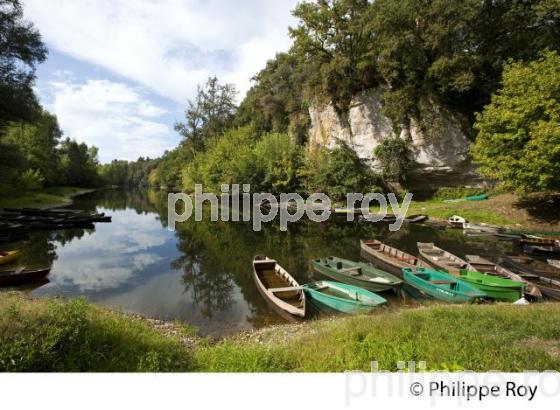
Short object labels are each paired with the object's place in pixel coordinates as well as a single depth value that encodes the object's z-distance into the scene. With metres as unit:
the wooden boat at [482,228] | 27.25
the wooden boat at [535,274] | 13.39
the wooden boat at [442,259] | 16.55
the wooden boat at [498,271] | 13.17
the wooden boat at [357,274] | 13.99
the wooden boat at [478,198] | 37.91
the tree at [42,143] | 56.19
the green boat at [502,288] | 12.99
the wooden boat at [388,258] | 17.56
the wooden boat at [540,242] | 21.53
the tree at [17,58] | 28.75
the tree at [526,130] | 25.12
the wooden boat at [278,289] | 12.40
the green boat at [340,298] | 12.03
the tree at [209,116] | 83.69
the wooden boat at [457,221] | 30.45
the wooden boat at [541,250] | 20.31
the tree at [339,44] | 41.88
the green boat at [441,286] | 12.84
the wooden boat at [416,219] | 34.00
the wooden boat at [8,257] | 17.98
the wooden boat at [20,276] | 15.23
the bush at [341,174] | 44.88
